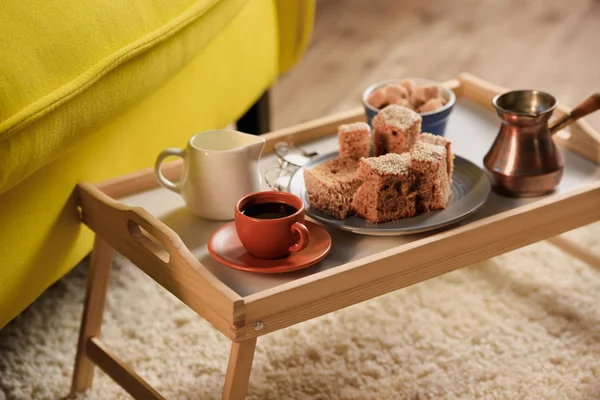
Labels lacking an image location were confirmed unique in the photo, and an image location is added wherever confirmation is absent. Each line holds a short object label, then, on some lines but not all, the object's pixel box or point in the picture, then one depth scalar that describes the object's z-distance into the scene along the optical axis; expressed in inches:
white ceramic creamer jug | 68.8
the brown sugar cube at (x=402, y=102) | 74.1
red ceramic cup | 64.6
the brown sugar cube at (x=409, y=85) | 75.4
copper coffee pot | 69.7
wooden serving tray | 63.1
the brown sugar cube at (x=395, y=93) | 74.5
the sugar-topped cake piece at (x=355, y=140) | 70.5
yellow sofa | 64.5
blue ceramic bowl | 73.6
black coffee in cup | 66.2
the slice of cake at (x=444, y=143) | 69.3
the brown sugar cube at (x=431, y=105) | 74.1
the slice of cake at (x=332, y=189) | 68.1
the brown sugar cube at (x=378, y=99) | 74.7
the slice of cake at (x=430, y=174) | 67.5
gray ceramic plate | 66.8
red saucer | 64.6
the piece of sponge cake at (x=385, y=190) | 67.0
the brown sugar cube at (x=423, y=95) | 75.0
